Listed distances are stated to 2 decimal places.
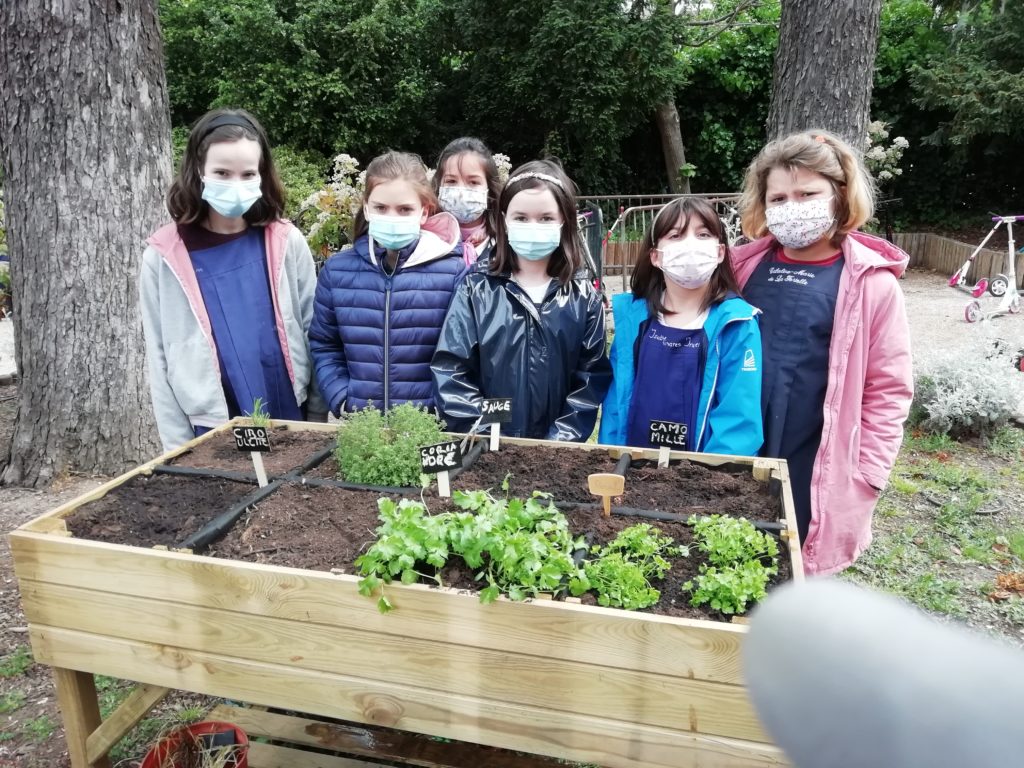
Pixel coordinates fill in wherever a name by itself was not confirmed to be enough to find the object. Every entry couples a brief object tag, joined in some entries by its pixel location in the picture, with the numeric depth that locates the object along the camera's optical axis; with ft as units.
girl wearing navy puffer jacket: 8.47
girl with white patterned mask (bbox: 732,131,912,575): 7.36
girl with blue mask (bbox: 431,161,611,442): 8.05
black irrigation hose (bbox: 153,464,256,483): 7.22
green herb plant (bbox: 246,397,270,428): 7.99
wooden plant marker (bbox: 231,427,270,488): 6.64
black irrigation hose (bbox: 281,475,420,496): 6.83
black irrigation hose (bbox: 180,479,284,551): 5.88
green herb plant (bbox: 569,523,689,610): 5.02
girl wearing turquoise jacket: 7.61
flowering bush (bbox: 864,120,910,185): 29.25
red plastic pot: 6.39
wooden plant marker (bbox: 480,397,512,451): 7.38
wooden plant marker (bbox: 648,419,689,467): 6.93
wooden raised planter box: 4.76
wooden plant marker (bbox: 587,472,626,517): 6.22
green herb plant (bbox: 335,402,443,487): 6.97
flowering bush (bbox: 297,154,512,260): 14.67
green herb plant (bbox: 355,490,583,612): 5.08
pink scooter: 29.91
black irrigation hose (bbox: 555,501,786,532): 6.18
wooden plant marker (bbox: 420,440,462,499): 6.19
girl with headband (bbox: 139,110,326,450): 8.25
